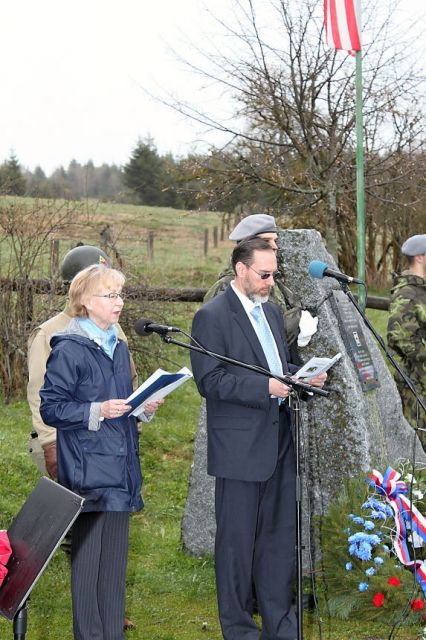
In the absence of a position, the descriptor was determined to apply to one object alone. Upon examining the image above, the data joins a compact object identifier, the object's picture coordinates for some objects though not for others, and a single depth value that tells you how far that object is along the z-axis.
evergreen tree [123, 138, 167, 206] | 38.97
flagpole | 9.37
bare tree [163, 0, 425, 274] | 12.94
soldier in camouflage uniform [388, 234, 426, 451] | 6.49
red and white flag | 9.97
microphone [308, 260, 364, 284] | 4.32
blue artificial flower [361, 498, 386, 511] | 5.32
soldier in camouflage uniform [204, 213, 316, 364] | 5.13
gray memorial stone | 5.83
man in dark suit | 4.55
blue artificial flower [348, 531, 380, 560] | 5.11
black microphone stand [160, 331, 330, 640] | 3.92
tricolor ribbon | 5.18
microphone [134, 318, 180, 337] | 3.83
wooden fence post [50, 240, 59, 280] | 10.22
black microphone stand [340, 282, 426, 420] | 4.30
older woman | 4.11
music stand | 3.48
